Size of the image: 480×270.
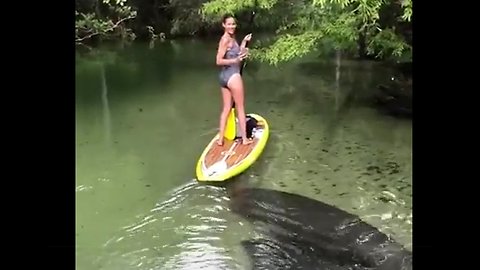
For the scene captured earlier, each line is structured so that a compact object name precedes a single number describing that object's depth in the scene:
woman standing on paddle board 4.74
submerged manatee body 3.35
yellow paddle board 4.68
